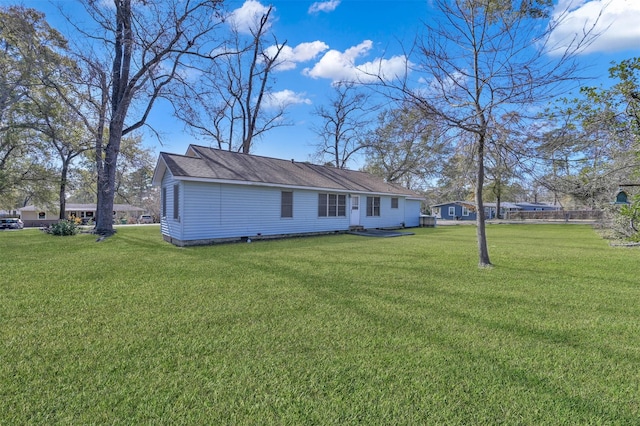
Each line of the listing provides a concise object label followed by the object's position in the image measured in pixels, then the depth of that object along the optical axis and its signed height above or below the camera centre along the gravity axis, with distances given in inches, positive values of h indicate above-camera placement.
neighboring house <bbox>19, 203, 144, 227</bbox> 1472.7 -3.4
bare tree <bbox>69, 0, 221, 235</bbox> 492.7 +276.3
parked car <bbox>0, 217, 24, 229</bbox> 1044.2 -40.8
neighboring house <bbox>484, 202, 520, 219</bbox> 1726.9 +19.4
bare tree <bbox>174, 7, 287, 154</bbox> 802.2 +366.8
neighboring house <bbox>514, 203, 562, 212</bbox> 1938.0 +33.7
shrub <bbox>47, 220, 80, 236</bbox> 517.3 -28.9
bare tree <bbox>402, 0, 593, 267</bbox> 194.2 +107.2
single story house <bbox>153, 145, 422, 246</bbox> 396.8 +22.6
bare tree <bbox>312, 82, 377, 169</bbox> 1061.8 +306.8
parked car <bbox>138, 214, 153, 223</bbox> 1518.5 -35.2
